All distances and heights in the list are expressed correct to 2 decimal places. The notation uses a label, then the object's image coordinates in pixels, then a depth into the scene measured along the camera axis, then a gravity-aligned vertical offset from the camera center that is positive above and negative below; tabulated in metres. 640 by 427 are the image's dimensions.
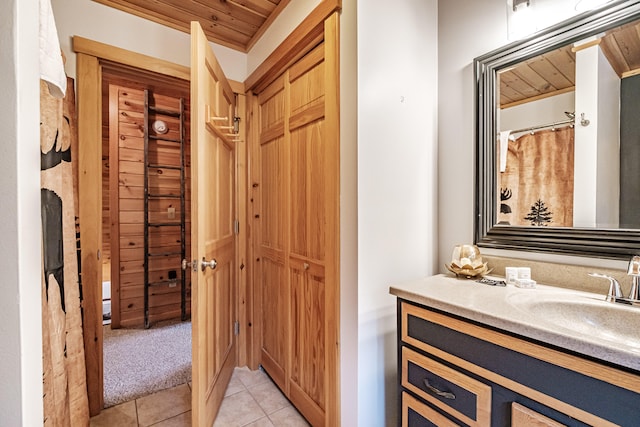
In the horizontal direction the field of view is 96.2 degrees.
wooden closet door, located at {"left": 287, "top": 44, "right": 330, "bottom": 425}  1.49 -0.13
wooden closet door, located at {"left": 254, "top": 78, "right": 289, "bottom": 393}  1.82 -0.15
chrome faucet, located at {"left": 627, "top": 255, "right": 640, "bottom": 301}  0.90 -0.22
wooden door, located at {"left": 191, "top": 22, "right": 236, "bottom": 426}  1.35 -0.11
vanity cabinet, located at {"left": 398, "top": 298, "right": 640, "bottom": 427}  0.64 -0.46
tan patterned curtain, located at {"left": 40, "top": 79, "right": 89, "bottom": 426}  1.10 -0.29
